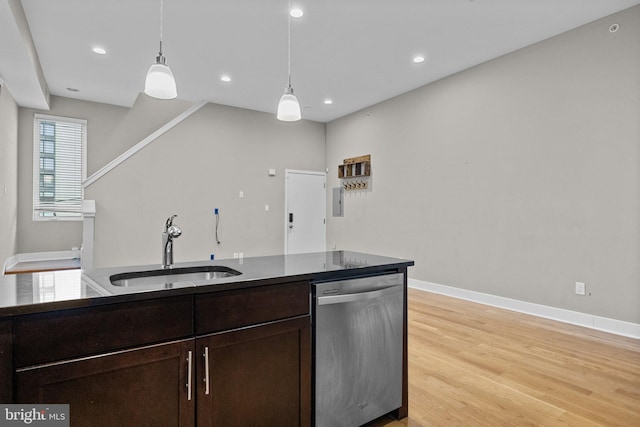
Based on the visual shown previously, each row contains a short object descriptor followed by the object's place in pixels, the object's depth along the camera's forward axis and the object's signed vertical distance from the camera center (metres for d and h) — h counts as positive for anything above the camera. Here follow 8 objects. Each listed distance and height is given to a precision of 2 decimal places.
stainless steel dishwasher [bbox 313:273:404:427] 1.65 -0.64
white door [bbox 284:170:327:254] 7.02 +0.21
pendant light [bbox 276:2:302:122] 2.59 +0.85
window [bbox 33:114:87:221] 5.83 +0.96
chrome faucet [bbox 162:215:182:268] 1.78 -0.11
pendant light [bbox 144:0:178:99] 2.17 +0.89
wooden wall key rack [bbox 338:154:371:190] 6.29 +0.92
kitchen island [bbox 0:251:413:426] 1.08 -0.45
